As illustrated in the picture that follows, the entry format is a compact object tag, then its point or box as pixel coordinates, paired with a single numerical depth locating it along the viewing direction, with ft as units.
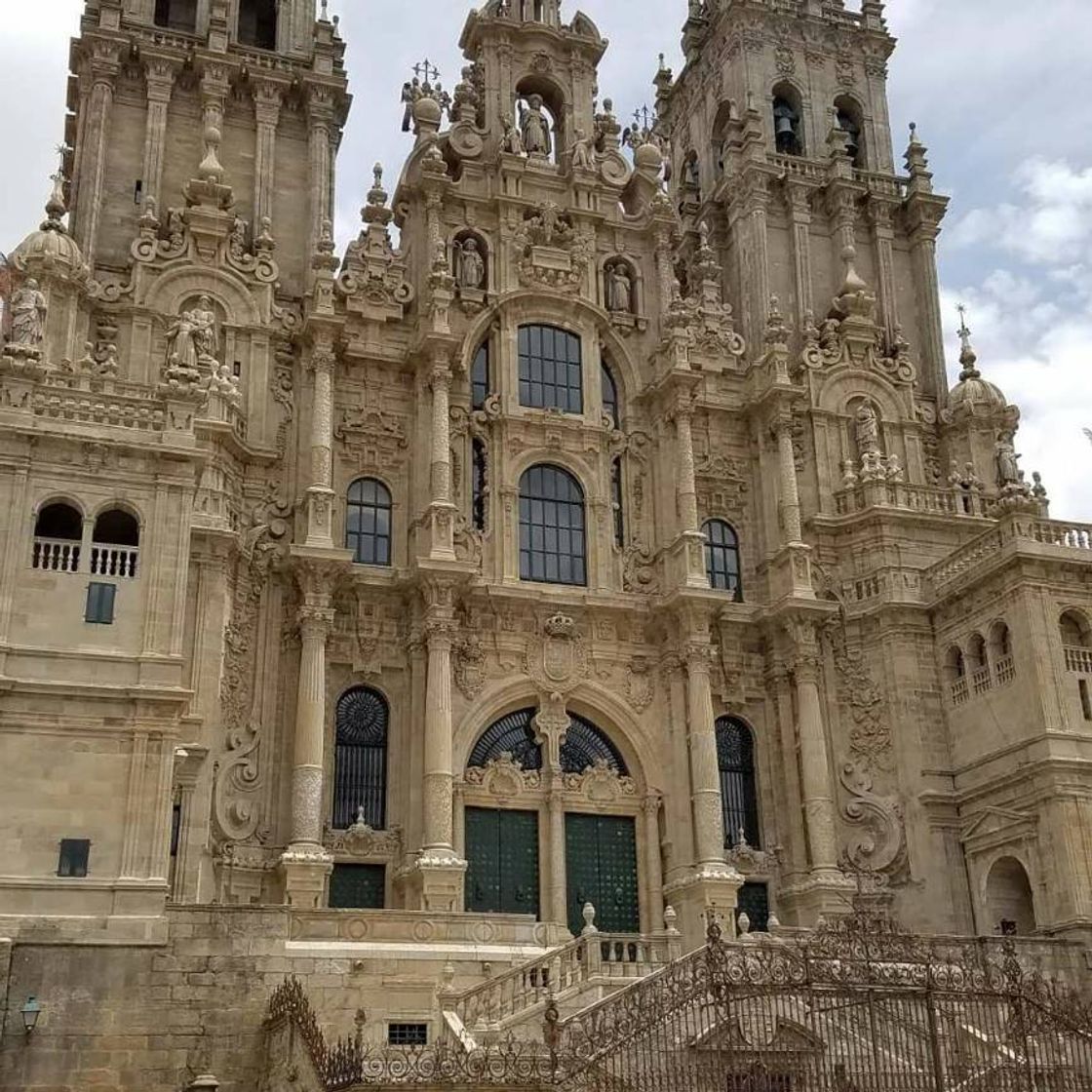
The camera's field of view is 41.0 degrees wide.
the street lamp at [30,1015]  66.59
